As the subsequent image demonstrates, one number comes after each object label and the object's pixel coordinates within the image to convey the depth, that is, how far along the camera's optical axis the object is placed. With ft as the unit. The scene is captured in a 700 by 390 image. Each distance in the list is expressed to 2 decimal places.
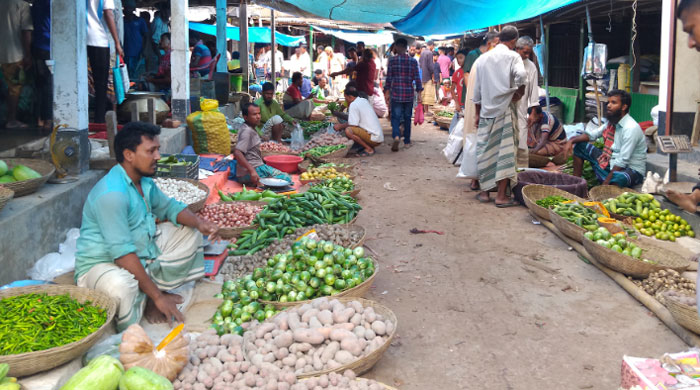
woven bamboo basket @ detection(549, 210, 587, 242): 17.53
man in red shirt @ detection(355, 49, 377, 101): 39.75
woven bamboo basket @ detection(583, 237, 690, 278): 14.65
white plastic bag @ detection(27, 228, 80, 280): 13.19
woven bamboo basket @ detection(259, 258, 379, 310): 12.16
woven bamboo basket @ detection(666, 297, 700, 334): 11.46
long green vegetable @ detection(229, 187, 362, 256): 16.66
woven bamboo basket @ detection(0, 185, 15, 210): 12.05
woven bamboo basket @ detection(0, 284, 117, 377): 8.79
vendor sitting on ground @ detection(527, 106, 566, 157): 29.48
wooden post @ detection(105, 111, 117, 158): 17.67
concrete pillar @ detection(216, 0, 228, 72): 40.21
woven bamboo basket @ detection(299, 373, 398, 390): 9.46
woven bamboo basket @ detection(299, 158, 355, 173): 26.47
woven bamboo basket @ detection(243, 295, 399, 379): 9.70
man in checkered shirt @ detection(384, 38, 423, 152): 35.91
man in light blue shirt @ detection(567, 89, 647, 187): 21.61
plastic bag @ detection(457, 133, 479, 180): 24.47
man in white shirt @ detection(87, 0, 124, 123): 21.15
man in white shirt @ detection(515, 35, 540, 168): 24.82
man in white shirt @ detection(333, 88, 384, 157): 33.32
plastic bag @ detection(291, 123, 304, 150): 33.57
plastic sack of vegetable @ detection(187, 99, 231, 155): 27.76
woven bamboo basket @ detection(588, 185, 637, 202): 21.83
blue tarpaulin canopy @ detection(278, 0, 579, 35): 31.47
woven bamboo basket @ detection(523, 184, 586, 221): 20.72
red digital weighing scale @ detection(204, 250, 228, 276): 15.24
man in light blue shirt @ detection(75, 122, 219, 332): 11.28
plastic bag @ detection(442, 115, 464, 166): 26.89
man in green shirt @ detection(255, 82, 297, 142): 33.01
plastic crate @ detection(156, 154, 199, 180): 20.25
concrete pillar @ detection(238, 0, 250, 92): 46.52
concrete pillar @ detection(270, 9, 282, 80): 58.23
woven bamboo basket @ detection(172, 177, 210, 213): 17.69
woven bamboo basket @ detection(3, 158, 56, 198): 13.64
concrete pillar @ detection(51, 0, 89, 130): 16.43
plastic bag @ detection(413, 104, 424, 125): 46.65
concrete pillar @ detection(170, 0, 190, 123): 27.58
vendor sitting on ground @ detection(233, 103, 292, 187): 23.89
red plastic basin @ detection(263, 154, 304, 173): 27.99
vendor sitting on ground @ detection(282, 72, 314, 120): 43.14
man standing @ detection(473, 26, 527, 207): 21.88
